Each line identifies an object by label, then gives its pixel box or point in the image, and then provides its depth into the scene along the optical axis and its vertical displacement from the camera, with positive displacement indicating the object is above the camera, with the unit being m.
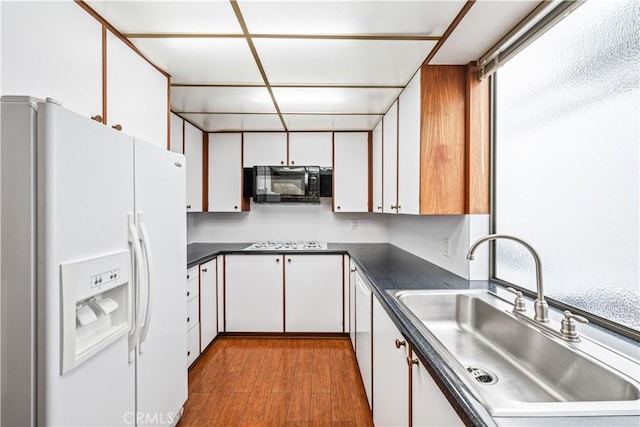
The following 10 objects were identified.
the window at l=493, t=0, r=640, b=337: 1.02 +0.22
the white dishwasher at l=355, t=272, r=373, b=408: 1.88 -0.83
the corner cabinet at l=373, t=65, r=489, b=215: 1.75 +0.42
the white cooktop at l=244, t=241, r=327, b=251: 3.05 -0.37
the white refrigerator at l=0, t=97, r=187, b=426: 0.85 -0.19
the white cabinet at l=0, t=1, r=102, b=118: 1.00 +0.61
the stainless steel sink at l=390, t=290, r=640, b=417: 0.69 -0.50
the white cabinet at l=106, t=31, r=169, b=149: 1.47 +0.65
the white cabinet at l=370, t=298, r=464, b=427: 0.86 -0.64
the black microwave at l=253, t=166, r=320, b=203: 3.17 +0.32
